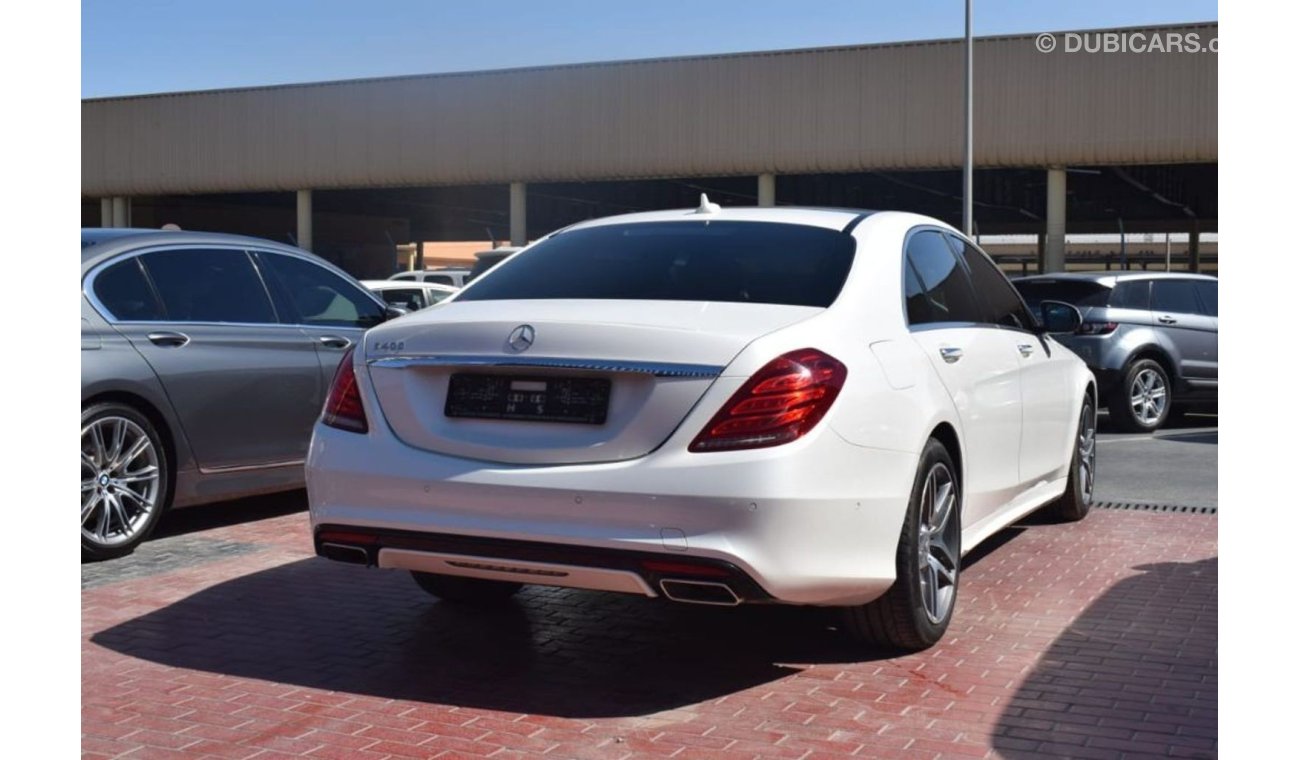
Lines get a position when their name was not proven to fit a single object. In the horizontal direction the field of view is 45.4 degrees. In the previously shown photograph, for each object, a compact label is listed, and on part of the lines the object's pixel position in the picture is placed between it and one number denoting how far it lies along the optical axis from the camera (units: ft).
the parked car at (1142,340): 45.50
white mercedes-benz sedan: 14.80
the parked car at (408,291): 56.75
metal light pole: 85.46
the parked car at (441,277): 103.71
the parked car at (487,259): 46.50
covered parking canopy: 110.11
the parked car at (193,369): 23.12
